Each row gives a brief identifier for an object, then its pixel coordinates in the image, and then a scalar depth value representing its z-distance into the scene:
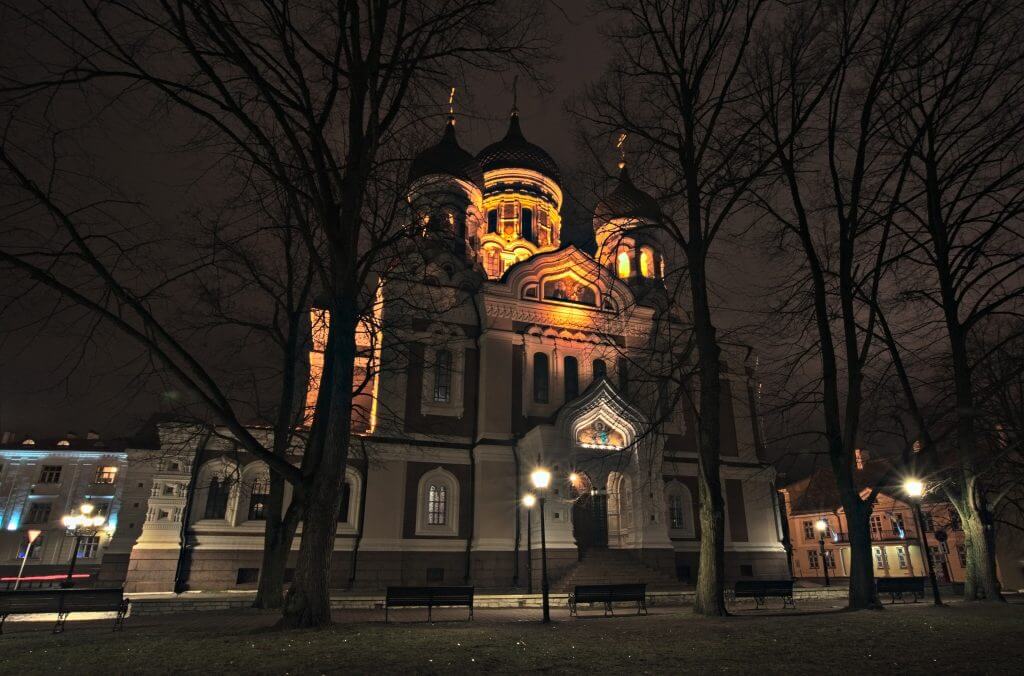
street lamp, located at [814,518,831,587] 24.24
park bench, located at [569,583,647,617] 12.92
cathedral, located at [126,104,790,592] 19.39
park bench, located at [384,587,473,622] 12.14
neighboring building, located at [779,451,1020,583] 36.47
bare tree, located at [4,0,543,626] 8.23
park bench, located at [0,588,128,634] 10.23
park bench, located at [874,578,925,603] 16.50
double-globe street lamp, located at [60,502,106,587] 19.67
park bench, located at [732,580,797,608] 14.70
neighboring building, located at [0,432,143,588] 38.81
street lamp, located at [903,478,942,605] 13.63
